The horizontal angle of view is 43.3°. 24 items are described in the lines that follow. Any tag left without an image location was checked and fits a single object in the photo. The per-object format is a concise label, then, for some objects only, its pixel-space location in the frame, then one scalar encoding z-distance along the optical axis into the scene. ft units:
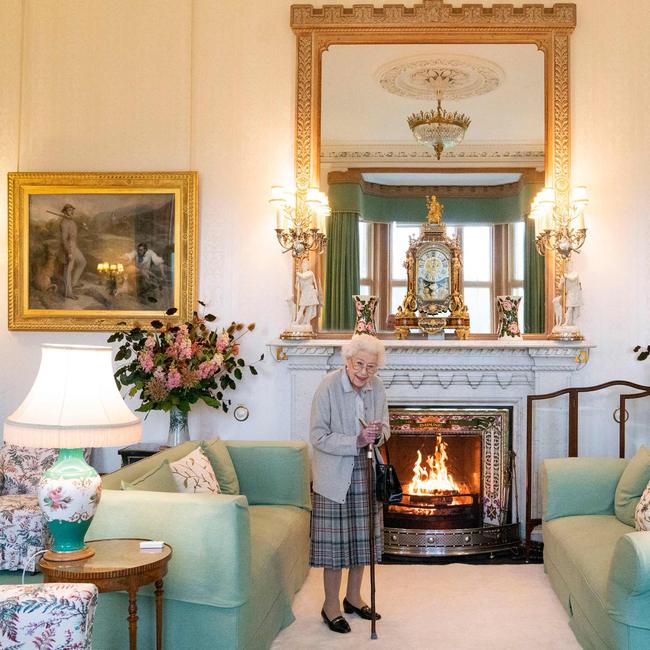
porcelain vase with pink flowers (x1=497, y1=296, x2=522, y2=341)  19.13
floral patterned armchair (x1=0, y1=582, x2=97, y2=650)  7.84
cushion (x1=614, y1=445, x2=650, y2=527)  14.29
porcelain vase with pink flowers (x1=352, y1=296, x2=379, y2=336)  19.13
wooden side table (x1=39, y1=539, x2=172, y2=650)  9.28
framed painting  19.57
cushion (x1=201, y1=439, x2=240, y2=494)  14.87
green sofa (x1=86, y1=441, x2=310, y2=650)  10.59
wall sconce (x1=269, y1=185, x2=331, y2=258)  18.80
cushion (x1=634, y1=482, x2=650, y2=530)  12.83
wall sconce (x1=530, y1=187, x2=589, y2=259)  18.45
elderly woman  13.00
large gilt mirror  19.42
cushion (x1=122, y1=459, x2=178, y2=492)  11.66
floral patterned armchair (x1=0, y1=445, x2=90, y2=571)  13.66
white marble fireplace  18.92
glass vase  18.20
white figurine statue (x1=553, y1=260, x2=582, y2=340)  18.56
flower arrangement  17.63
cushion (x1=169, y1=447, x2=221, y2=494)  13.16
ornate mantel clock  19.35
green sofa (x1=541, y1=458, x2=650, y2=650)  10.52
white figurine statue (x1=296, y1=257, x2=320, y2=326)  18.79
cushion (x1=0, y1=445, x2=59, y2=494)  15.96
